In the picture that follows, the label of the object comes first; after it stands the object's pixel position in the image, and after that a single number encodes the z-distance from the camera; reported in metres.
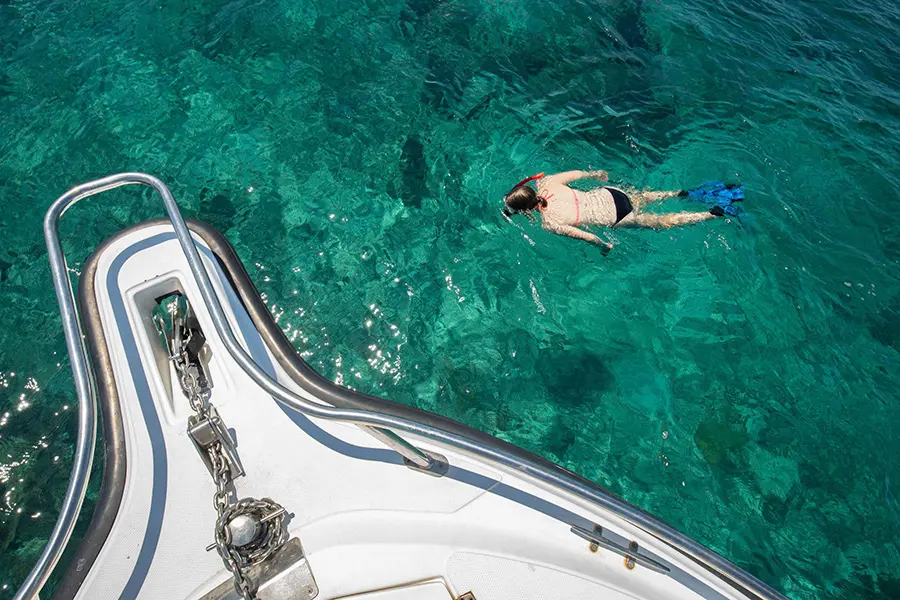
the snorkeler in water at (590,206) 6.09
